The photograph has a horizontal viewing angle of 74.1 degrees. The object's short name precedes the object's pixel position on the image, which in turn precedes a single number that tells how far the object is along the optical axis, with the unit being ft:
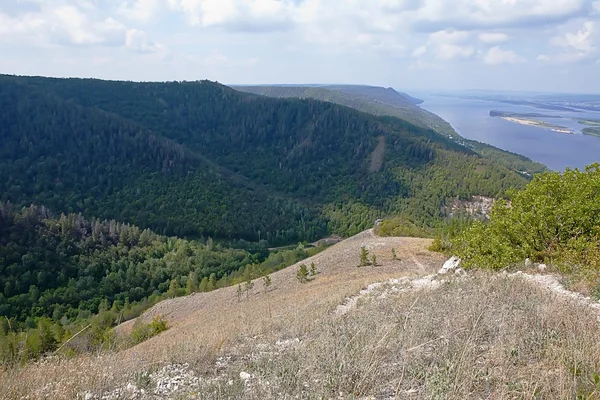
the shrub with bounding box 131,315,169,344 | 70.53
